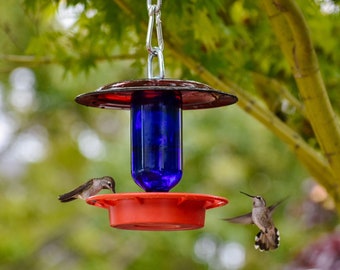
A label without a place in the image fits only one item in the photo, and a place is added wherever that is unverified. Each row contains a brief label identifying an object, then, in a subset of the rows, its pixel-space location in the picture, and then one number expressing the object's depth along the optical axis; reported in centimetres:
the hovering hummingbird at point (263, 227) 584
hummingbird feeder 509
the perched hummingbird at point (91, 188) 561
